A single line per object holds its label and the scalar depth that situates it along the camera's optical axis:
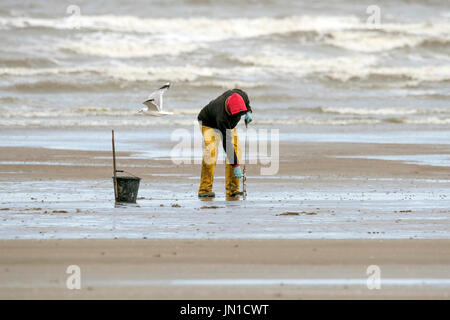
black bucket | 18.47
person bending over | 19.62
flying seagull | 18.64
